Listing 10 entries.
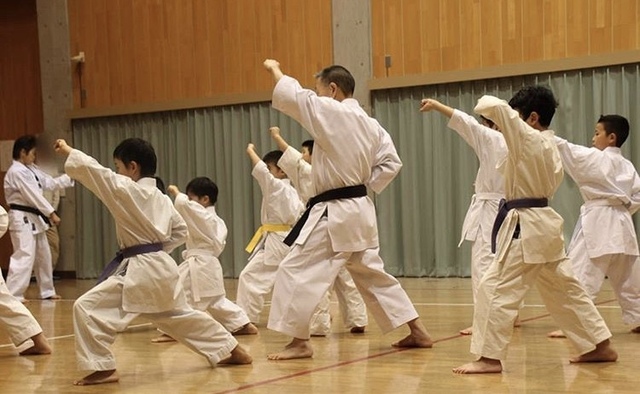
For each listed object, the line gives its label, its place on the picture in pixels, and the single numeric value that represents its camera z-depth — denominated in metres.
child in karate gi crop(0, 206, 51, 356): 5.41
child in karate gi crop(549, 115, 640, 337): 5.51
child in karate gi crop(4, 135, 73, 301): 9.44
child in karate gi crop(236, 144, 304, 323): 6.86
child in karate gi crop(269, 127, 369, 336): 5.99
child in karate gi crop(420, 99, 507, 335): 5.88
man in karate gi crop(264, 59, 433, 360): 4.84
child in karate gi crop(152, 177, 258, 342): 6.11
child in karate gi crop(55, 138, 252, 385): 4.39
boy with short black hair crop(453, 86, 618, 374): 4.21
